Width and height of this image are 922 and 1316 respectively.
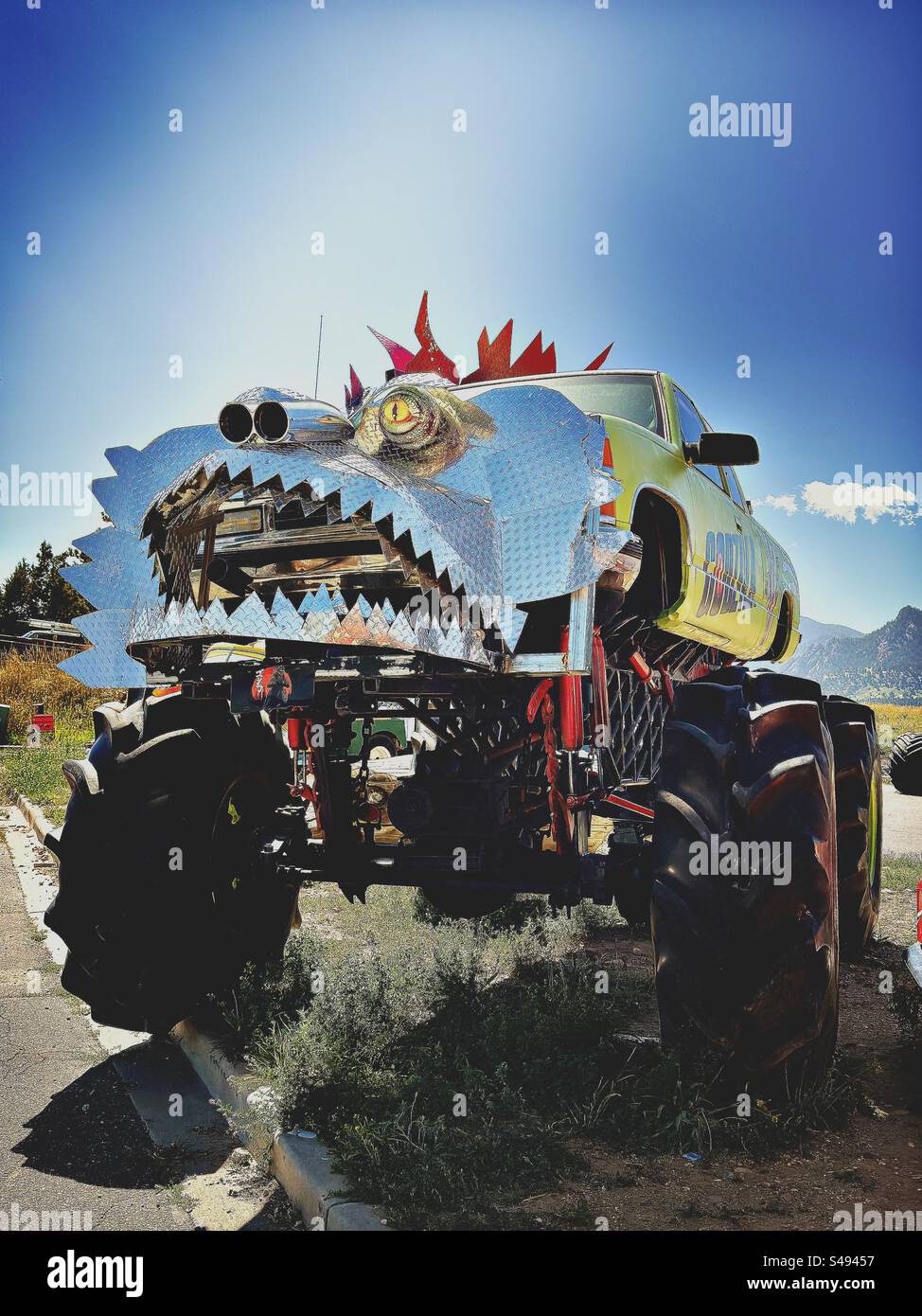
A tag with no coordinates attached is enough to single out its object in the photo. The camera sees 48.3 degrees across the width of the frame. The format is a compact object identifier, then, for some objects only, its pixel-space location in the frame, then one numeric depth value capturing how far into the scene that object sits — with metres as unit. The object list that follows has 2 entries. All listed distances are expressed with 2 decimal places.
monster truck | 3.45
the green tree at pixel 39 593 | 40.94
